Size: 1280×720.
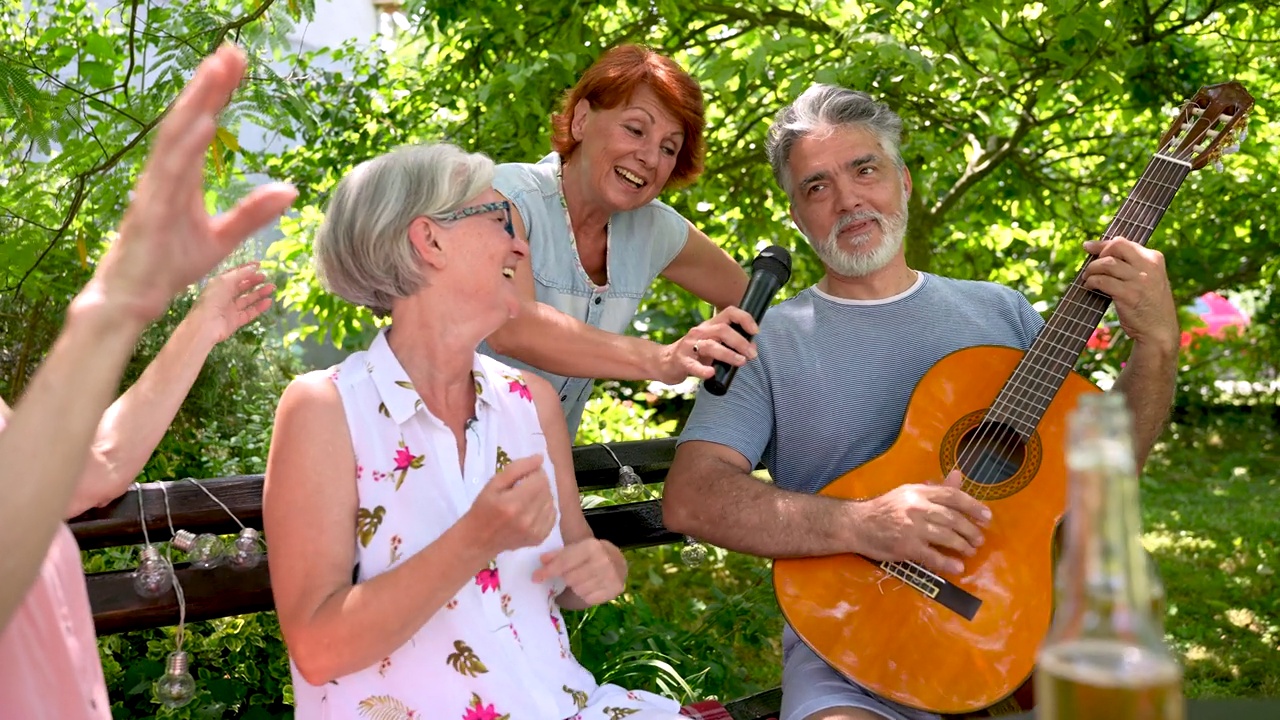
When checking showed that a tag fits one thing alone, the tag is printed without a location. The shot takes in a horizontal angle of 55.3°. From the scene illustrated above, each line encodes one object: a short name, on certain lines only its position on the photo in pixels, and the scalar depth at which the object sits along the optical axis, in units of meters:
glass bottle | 0.80
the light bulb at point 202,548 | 2.46
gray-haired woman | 1.88
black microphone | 2.35
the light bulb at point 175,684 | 2.41
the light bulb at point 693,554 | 3.29
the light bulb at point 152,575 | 2.39
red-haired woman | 3.05
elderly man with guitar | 2.48
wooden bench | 2.40
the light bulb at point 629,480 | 3.24
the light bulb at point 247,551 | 2.51
